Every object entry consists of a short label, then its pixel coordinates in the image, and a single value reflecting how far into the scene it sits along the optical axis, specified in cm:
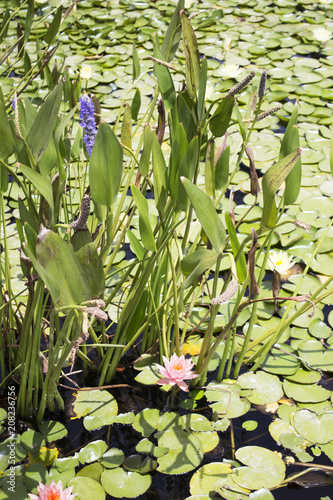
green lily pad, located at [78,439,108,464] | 88
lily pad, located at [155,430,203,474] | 87
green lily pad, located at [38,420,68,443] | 90
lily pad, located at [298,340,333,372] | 105
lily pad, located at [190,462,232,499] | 83
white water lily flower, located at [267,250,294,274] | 117
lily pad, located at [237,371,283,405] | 98
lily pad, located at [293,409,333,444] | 91
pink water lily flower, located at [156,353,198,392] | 85
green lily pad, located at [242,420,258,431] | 95
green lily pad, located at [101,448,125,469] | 87
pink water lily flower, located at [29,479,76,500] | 75
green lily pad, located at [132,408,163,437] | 93
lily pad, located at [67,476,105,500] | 81
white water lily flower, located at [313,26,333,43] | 232
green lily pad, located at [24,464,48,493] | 82
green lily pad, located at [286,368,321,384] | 102
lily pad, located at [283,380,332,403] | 98
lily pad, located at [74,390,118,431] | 94
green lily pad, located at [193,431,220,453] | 90
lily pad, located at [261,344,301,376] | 104
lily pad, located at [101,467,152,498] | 83
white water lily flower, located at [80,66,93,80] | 168
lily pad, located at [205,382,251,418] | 96
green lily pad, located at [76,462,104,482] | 85
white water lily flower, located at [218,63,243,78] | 187
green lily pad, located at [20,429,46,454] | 88
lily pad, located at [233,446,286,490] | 84
